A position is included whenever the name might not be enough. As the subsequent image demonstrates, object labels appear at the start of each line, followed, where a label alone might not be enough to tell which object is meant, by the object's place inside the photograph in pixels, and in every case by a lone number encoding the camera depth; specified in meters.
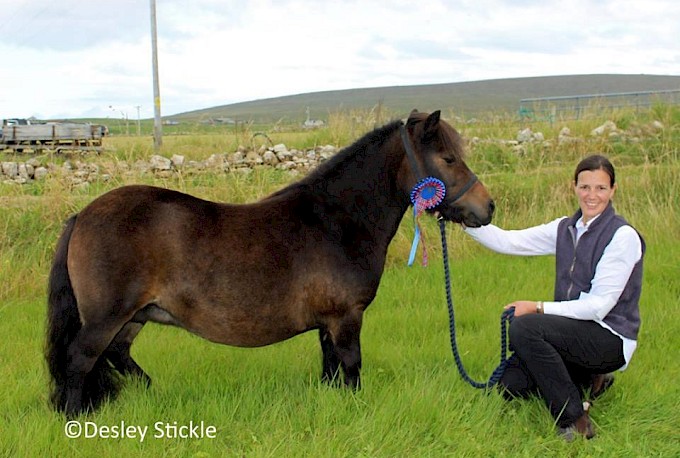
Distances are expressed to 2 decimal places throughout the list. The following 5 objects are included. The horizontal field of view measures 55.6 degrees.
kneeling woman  3.84
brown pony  3.83
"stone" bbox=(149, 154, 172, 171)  11.39
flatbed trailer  16.76
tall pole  19.95
